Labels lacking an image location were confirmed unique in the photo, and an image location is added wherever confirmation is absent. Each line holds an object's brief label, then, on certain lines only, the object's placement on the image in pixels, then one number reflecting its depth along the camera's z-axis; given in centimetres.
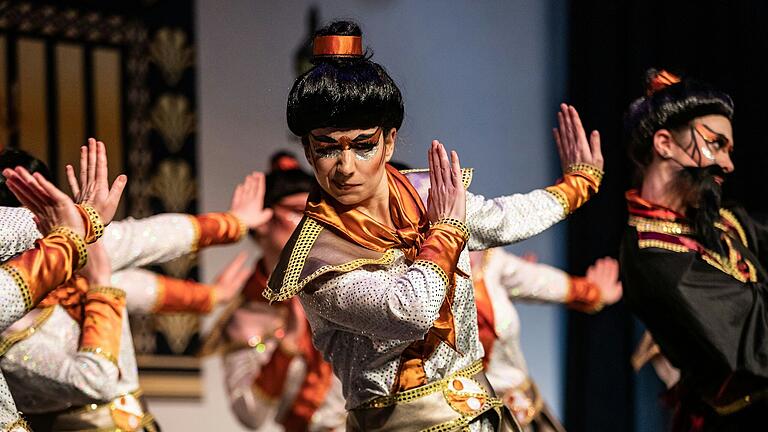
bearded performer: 772
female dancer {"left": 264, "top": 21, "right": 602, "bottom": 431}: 595
